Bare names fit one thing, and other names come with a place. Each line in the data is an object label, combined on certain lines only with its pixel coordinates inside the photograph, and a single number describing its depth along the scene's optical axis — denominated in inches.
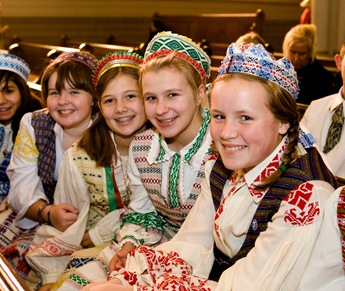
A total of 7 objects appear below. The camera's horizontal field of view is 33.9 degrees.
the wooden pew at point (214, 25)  293.3
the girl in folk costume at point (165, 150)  94.1
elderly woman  196.5
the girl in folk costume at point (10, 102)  133.2
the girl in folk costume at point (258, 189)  68.0
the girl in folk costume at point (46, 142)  117.0
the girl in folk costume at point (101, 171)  106.6
